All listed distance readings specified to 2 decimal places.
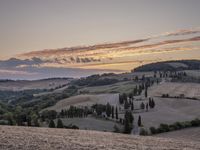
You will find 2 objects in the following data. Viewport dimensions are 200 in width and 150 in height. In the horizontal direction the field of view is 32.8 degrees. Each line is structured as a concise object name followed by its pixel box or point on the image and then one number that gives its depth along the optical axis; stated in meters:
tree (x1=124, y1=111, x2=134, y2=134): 127.15
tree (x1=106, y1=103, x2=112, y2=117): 184.71
